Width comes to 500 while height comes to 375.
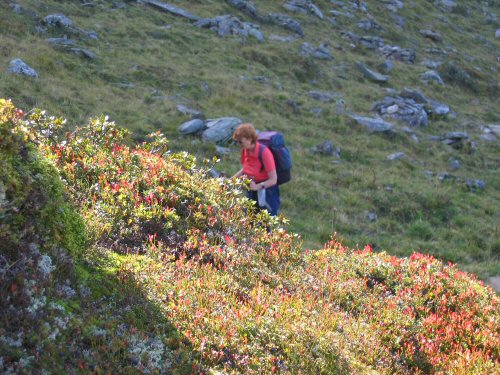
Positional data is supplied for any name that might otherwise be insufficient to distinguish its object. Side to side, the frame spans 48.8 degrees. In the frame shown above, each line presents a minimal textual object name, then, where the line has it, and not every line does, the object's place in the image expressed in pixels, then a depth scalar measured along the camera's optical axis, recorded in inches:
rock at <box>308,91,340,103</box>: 984.9
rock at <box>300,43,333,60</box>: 1222.3
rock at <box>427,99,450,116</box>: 1062.0
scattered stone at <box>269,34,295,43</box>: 1255.5
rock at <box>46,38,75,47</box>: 858.5
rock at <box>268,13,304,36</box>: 1379.2
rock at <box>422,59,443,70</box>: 1412.4
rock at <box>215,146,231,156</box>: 666.2
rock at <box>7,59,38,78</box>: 708.7
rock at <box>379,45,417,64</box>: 1445.6
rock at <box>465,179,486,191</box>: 751.7
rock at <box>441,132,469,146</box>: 920.3
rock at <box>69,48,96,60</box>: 853.8
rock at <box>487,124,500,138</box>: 1042.4
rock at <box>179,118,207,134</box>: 697.0
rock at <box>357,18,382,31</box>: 1596.9
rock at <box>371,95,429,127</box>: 982.4
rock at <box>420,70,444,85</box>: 1298.0
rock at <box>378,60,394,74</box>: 1293.1
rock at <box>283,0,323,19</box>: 1551.4
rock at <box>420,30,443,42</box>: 1713.6
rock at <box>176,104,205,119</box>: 749.3
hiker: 384.8
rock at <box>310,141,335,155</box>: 761.6
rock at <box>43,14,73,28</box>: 924.0
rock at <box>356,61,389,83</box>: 1202.6
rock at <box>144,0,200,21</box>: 1232.8
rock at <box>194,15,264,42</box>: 1198.3
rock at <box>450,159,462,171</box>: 822.4
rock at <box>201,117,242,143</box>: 693.9
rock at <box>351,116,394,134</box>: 885.8
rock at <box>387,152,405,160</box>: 796.0
